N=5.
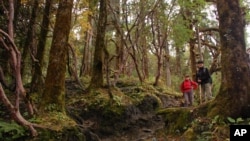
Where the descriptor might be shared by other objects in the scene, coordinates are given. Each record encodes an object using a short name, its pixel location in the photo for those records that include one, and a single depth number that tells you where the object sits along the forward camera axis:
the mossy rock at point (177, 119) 9.13
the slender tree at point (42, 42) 12.98
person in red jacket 13.10
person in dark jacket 11.91
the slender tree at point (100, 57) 14.33
